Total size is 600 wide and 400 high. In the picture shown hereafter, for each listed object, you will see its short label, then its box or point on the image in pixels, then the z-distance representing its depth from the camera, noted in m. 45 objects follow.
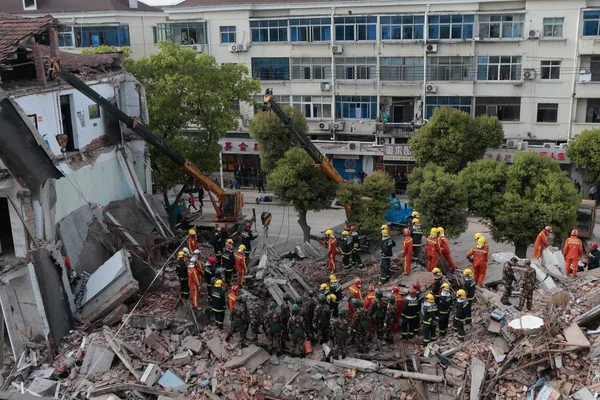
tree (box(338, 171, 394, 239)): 24.12
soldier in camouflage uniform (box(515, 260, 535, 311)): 17.22
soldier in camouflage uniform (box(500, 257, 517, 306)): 18.02
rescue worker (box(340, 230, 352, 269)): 21.97
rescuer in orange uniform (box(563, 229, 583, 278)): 19.30
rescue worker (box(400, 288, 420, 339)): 17.09
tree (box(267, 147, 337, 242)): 24.95
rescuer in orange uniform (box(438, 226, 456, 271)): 19.55
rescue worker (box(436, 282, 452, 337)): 16.70
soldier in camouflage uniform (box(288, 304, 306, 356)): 16.70
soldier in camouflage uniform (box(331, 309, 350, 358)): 16.50
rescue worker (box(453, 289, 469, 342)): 16.58
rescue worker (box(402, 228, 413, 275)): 19.78
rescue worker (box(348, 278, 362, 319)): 17.55
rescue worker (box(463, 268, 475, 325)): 16.86
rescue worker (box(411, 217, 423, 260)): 20.28
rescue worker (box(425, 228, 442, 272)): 19.55
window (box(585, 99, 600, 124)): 34.34
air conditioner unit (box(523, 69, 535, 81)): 34.69
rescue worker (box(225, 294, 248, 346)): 17.05
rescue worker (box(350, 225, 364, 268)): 22.08
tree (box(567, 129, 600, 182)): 29.83
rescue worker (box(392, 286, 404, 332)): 17.56
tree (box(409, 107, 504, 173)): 25.89
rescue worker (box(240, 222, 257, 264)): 22.80
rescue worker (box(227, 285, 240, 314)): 18.02
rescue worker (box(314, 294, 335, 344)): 17.05
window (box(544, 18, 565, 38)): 33.84
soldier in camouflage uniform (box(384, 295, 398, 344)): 16.95
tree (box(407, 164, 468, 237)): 22.25
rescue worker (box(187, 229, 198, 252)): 22.19
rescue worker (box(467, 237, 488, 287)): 18.61
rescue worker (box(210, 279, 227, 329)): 17.94
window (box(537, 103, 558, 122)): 35.09
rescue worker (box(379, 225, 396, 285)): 20.02
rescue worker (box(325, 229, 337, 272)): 22.06
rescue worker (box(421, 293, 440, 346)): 16.55
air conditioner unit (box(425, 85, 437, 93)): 36.31
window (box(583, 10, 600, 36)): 32.94
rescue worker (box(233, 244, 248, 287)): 20.50
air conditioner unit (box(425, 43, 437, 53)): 35.91
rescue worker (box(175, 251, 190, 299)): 19.69
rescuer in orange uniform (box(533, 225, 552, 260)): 19.78
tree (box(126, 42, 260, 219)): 27.94
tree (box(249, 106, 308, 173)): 26.00
